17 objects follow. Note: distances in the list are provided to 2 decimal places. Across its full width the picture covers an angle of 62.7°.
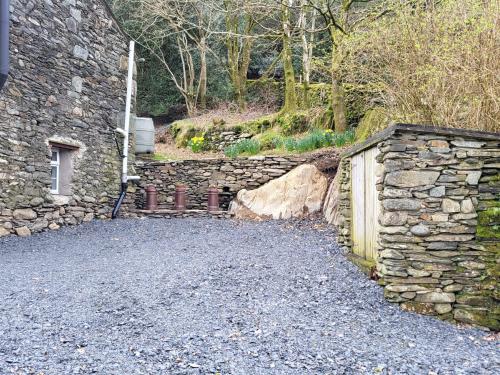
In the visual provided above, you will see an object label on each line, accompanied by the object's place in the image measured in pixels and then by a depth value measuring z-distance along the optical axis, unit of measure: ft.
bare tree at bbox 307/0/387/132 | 26.30
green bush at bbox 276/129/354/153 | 31.17
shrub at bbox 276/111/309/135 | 37.78
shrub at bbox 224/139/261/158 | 34.53
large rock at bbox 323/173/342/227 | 25.46
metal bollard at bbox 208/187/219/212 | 31.17
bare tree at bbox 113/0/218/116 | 49.29
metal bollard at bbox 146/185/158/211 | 32.19
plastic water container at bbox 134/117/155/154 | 34.72
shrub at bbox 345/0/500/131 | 15.51
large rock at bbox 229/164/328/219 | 28.04
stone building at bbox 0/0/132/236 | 22.48
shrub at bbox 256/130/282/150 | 35.41
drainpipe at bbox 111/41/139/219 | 29.89
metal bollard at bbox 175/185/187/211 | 31.48
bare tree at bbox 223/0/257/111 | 51.01
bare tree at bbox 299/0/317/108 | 39.17
